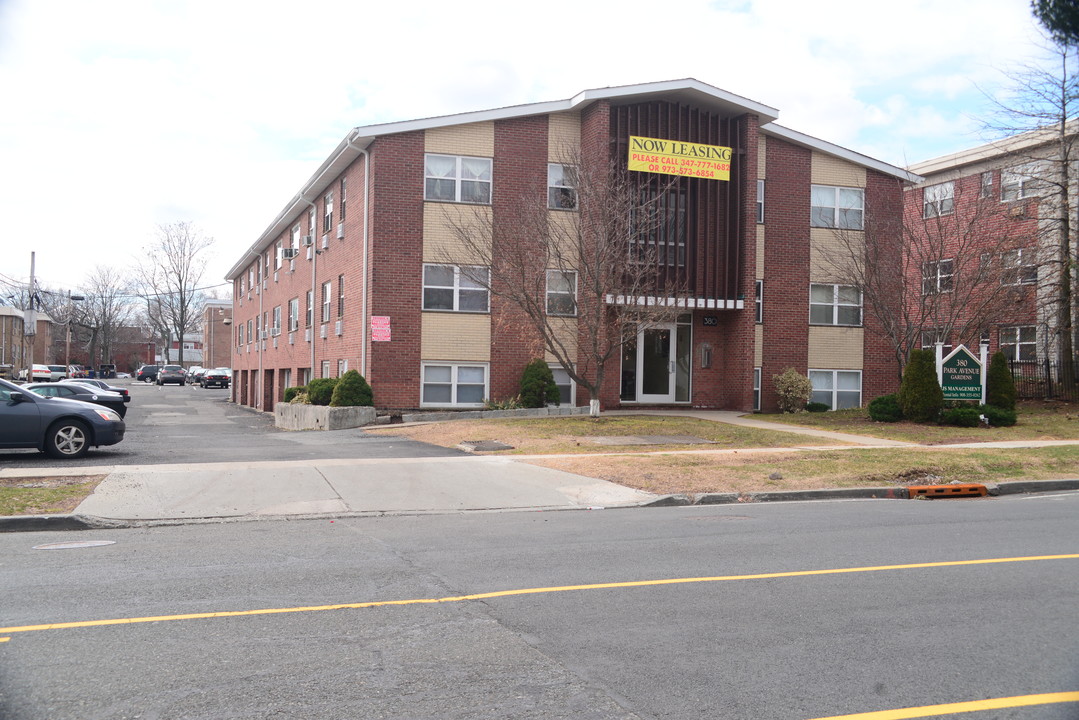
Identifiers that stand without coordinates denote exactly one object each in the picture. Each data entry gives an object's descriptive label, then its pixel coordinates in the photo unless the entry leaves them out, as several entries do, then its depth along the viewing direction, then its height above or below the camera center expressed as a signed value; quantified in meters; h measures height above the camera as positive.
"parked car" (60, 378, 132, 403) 31.80 -0.94
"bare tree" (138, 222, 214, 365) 79.19 +6.13
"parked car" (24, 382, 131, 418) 22.63 -1.01
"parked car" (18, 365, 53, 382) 56.12 -0.99
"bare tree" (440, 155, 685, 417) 20.52 +2.72
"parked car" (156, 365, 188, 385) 75.31 -1.27
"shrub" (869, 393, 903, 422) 21.27 -1.01
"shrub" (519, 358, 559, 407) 23.77 -0.57
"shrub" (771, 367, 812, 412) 25.75 -0.67
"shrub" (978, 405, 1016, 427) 20.12 -1.08
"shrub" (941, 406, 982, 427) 19.98 -1.09
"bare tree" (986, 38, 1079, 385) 25.75 +5.35
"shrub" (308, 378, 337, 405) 24.75 -0.82
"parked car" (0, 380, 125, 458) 13.93 -1.09
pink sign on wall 23.52 +0.95
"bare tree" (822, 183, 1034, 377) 23.28 +2.76
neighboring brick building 24.14 +3.91
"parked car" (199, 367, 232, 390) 68.19 -1.31
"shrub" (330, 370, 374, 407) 22.97 -0.77
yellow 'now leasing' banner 24.34 +6.05
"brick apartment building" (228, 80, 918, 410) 23.92 +3.42
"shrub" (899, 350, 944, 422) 20.48 -0.45
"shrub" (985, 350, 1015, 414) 20.89 -0.36
